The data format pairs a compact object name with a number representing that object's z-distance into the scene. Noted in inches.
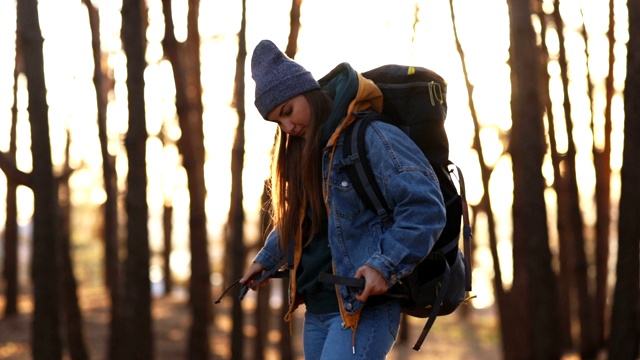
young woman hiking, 131.9
